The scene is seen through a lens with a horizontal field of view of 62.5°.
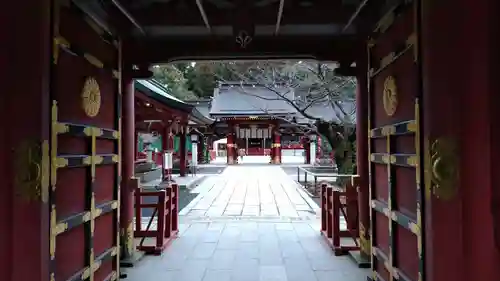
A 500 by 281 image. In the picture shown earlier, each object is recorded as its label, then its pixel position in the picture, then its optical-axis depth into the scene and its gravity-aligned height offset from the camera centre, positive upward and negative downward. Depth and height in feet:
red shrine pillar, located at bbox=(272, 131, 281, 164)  91.20 +1.37
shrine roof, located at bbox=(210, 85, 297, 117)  91.25 +11.65
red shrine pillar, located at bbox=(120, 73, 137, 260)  15.30 -0.81
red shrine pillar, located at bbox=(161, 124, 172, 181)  48.60 +1.40
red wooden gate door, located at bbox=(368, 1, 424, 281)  7.95 +0.08
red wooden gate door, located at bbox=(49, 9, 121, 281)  8.24 -0.06
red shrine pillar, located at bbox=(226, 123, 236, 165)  90.17 +1.21
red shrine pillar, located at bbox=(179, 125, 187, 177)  58.18 +0.54
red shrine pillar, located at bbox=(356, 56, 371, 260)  15.49 +0.08
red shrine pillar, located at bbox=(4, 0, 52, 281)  6.34 +0.44
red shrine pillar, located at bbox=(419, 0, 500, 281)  5.21 +0.31
